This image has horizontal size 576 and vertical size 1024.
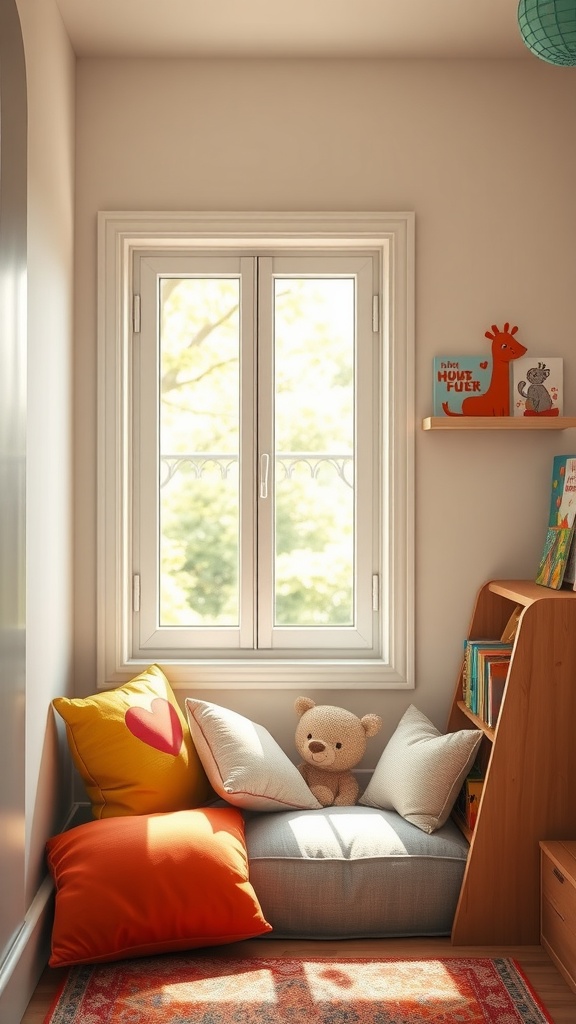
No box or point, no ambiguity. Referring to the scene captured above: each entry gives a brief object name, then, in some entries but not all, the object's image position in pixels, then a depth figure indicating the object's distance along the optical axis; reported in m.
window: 2.94
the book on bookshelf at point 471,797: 2.52
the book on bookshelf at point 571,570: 2.49
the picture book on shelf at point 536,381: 2.83
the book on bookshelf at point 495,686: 2.45
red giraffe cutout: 2.81
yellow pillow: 2.49
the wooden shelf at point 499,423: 2.69
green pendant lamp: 1.76
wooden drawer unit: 2.11
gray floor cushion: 2.34
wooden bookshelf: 2.26
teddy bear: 2.68
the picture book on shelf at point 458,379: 2.84
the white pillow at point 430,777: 2.50
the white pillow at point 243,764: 2.48
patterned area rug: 1.97
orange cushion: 2.13
